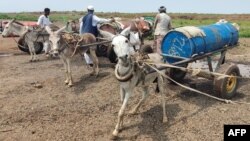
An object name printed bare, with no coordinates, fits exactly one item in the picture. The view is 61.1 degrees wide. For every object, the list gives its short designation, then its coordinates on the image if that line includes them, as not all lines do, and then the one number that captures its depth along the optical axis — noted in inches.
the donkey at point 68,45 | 247.2
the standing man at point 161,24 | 266.7
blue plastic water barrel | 211.0
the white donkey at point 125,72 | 154.8
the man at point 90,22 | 294.1
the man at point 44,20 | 365.7
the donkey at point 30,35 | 369.9
